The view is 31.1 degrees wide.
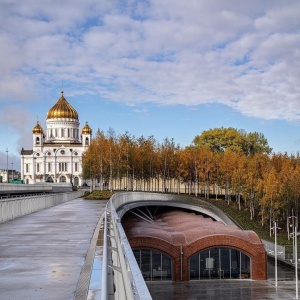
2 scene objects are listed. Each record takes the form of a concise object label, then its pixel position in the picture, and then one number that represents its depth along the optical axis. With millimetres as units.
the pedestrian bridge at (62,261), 5848
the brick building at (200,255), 40875
